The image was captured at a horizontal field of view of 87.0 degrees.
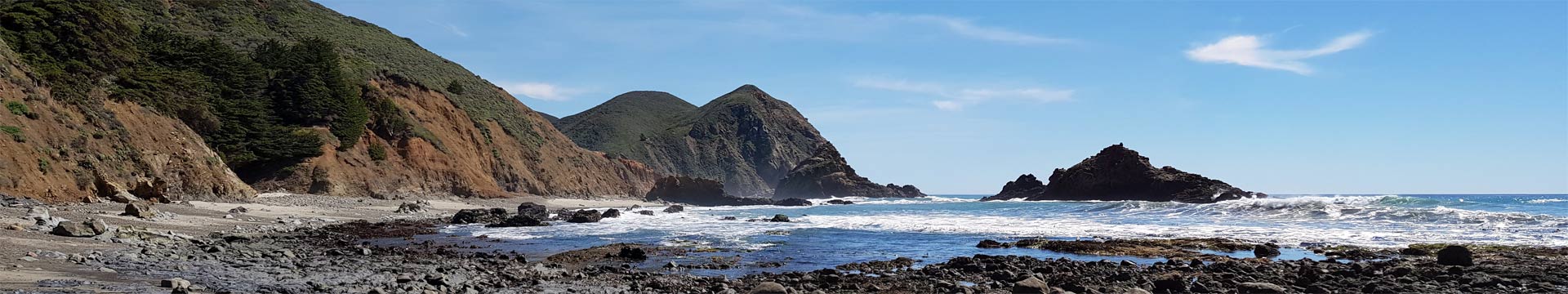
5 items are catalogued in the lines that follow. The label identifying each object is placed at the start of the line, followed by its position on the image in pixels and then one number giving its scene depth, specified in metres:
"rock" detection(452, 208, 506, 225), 36.03
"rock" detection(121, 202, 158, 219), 20.88
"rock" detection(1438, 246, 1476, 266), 16.84
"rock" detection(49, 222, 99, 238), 15.23
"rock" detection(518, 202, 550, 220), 40.91
